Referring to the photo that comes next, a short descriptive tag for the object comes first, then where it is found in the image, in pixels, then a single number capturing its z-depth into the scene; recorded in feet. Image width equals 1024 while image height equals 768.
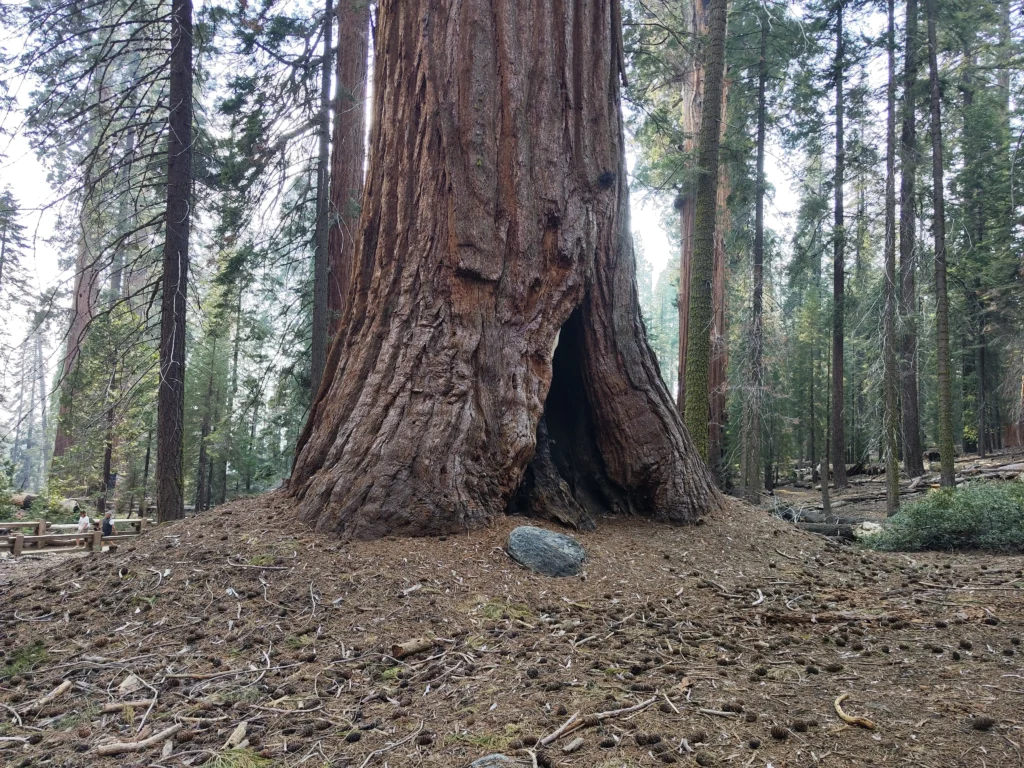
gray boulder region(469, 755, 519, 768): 6.72
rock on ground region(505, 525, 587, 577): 14.58
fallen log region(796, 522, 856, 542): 33.99
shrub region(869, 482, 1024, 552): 22.74
